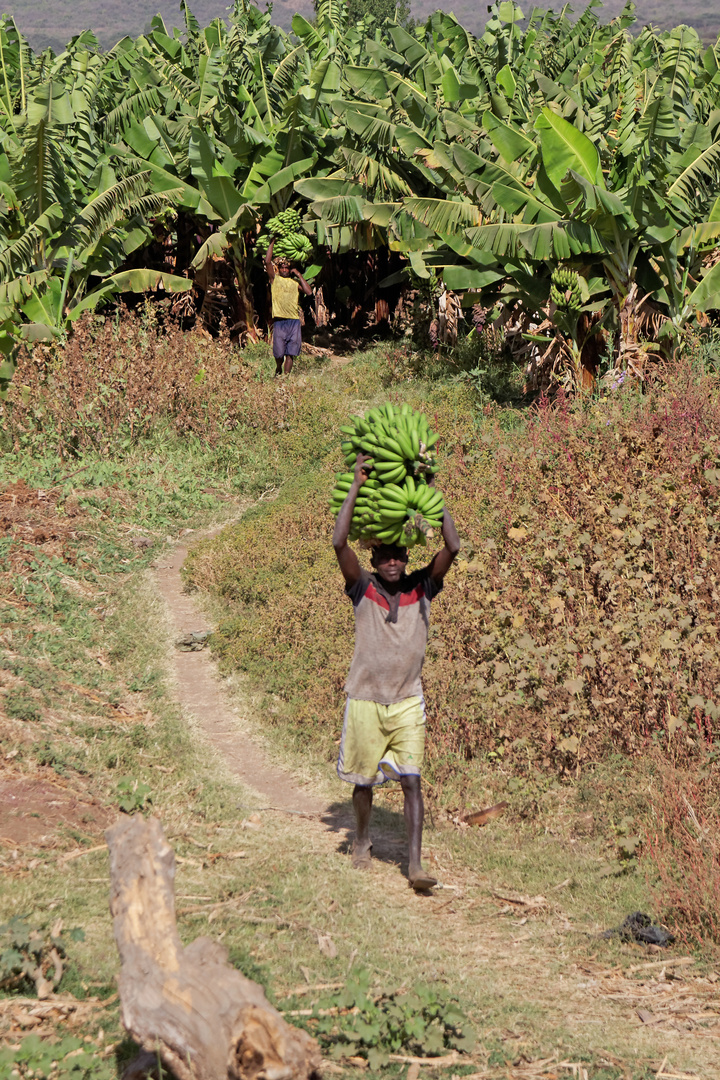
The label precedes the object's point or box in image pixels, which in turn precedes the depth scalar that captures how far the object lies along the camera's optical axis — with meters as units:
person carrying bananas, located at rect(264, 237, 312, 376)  29.31
